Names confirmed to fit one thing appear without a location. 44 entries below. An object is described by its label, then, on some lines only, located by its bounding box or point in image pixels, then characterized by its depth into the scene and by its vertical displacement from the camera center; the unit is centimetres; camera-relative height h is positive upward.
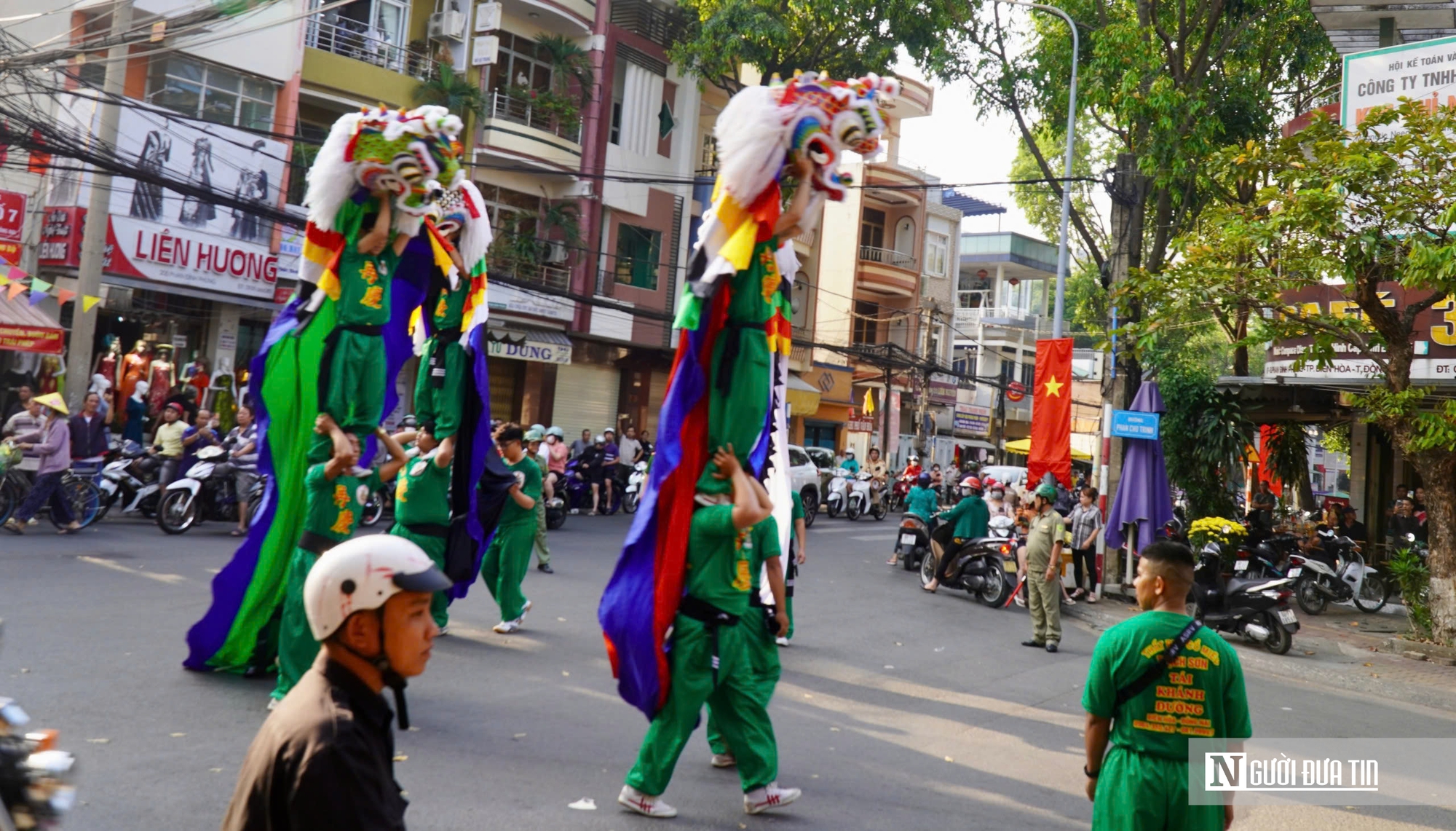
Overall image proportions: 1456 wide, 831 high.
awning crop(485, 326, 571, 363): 2548 +238
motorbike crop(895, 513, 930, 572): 1664 -70
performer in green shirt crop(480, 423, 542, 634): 900 -77
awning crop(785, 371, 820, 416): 3472 +232
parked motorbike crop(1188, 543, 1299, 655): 1242 -98
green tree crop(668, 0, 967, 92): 2241 +874
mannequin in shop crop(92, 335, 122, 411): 1825 +88
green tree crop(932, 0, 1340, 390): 1598 +626
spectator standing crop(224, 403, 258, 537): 1378 -40
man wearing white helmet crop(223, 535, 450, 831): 206 -48
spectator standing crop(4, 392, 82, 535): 1209 -47
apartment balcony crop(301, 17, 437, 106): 2178 +698
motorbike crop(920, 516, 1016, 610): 1432 -93
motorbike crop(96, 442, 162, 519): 1364 -65
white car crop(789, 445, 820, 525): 2367 +2
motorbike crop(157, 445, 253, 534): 1315 -76
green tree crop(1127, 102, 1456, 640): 1121 +263
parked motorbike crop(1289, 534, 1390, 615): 1598 -84
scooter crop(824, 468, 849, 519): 2545 -28
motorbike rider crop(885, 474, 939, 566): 1673 -17
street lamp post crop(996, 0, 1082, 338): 1872 +491
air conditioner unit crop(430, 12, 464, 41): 2392 +840
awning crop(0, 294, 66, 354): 1575 +112
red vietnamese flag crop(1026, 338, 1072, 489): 1617 +117
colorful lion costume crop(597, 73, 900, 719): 504 +62
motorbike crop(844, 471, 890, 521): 2577 -39
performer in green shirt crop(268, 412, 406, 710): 584 -35
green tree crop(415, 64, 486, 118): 2295 +682
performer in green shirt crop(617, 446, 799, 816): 489 -78
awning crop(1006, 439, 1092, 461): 3844 +156
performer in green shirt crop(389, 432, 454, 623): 754 -35
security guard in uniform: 1129 -75
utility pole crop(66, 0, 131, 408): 1515 +172
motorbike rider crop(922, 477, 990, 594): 1472 -45
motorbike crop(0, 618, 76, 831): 219 -67
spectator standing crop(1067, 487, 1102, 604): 1541 -49
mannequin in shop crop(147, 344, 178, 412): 1777 +69
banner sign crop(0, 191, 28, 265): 1739 +275
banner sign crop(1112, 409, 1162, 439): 1472 +99
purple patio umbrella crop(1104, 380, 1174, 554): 1484 +19
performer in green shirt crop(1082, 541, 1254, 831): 386 -68
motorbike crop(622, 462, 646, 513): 2103 -41
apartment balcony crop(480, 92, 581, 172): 2498 +676
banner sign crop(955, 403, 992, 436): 4638 +282
